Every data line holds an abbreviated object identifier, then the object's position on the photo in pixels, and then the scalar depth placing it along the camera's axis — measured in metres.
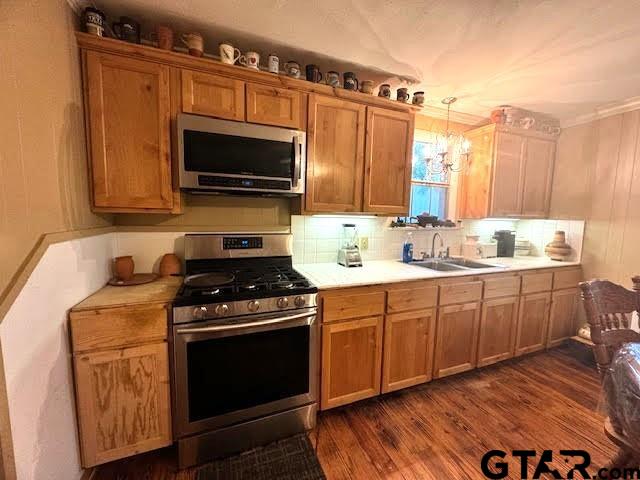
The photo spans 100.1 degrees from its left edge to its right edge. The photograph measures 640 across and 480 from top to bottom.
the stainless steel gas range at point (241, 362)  1.41
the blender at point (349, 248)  2.24
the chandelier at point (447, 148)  2.11
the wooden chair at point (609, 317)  1.22
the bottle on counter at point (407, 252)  2.58
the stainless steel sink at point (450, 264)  2.58
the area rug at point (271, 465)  1.42
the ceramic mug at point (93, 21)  1.39
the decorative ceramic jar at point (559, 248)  2.89
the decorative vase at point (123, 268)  1.67
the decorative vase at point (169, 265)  1.84
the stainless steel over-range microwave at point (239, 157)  1.57
